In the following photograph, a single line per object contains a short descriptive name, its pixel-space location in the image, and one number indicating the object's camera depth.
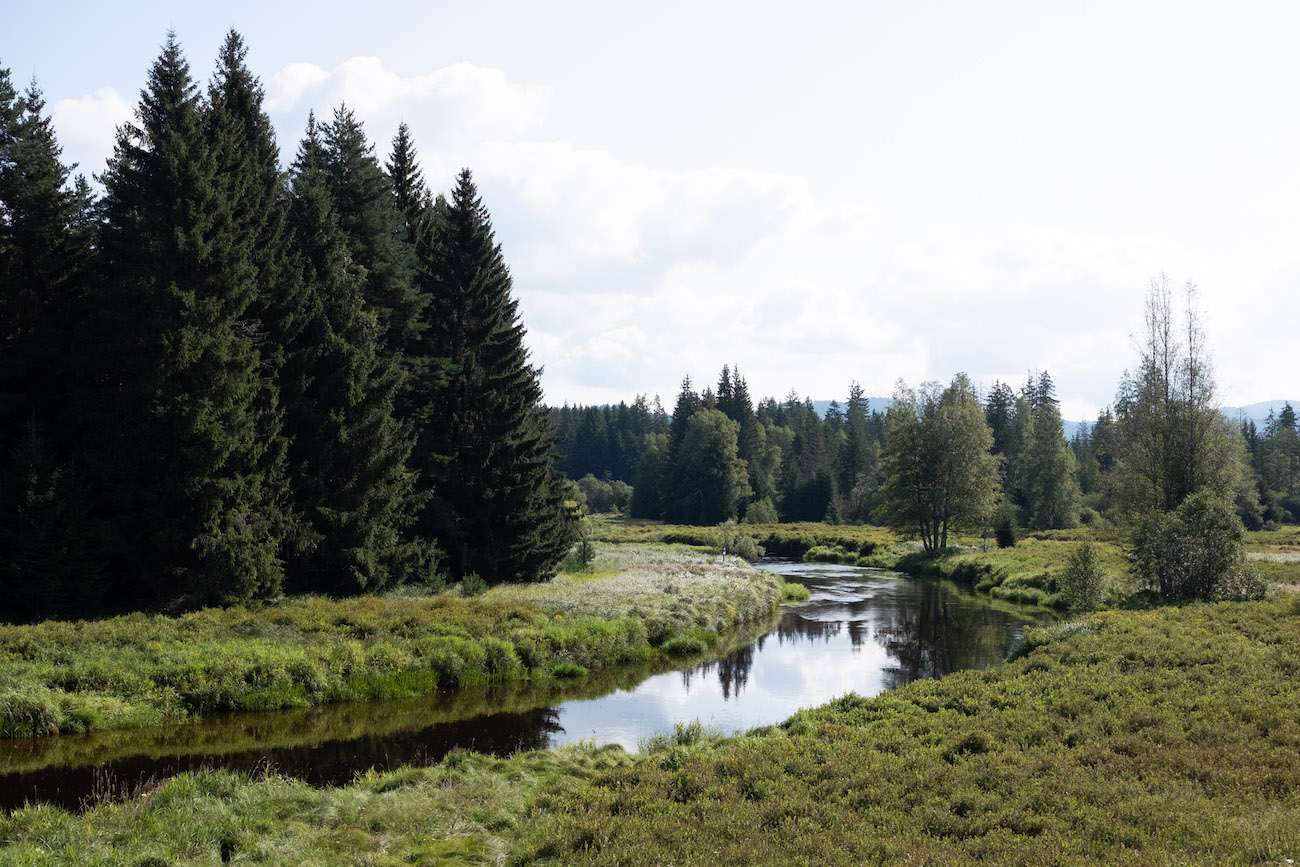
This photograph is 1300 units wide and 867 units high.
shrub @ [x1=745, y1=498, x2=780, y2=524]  91.94
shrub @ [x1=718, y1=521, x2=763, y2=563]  65.50
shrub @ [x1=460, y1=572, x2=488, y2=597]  32.41
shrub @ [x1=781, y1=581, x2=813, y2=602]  42.50
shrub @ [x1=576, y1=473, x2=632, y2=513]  123.81
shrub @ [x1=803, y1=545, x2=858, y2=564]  67.00
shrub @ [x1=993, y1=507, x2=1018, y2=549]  61.47
